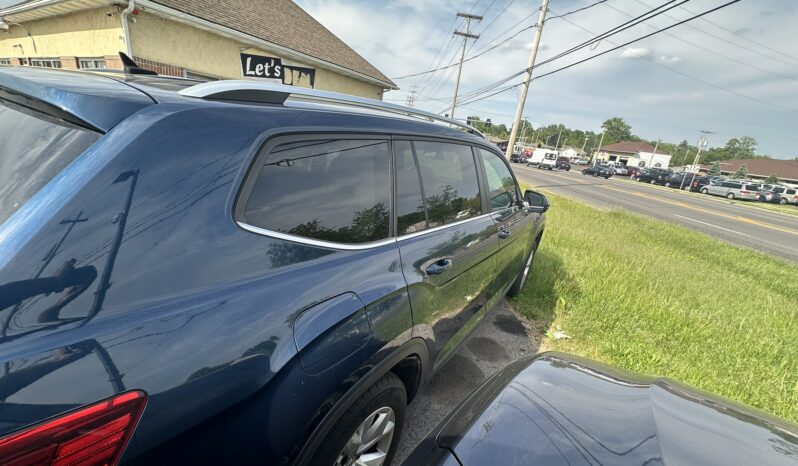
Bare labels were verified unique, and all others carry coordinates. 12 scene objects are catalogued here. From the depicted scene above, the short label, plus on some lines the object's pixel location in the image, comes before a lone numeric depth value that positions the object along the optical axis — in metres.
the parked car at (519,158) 56.79
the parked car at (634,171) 48.33
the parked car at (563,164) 50.09
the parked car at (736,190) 33.69
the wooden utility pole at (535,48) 17.64
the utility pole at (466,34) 34.39
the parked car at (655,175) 42.81
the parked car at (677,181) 41.08
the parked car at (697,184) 38.84
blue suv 0.83
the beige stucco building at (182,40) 8.25
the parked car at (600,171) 41.74
